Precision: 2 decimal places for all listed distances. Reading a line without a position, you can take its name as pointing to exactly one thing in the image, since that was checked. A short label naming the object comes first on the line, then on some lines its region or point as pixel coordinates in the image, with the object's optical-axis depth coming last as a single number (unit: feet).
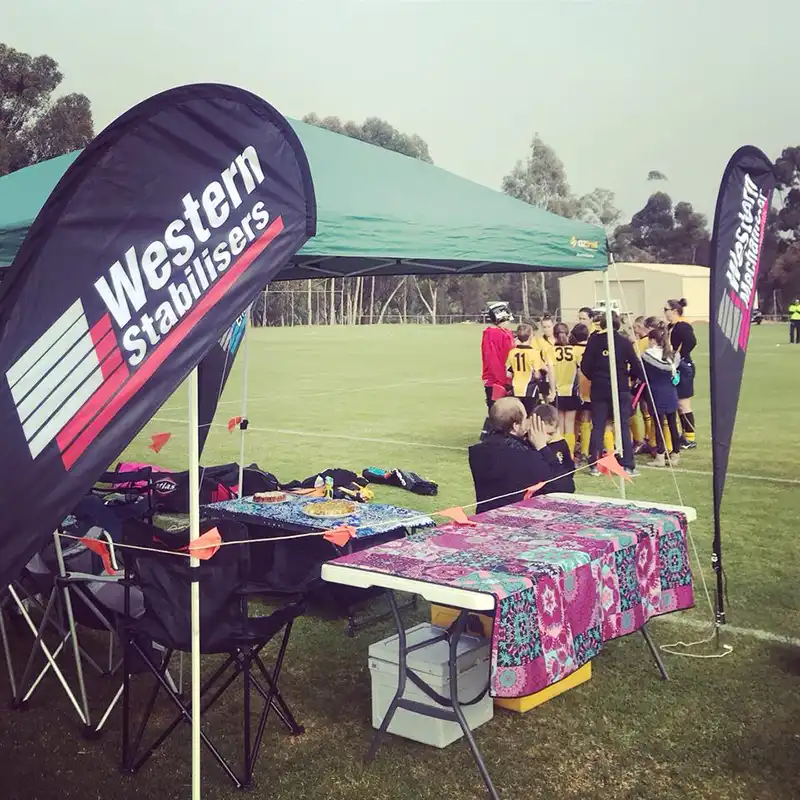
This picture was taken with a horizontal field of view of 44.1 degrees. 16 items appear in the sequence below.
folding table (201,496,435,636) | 16.29
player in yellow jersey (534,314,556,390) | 31.14
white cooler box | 11.59
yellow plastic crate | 12.77
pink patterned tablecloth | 10.32
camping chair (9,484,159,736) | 12.54
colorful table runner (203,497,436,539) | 15.98
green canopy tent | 14.07
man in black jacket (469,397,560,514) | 14.79
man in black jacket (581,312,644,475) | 28.68
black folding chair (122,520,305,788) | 10.84
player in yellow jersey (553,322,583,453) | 31.91
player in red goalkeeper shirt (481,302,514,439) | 31.27
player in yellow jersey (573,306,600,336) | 37.81
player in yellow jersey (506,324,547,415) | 30.86
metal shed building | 180.55
